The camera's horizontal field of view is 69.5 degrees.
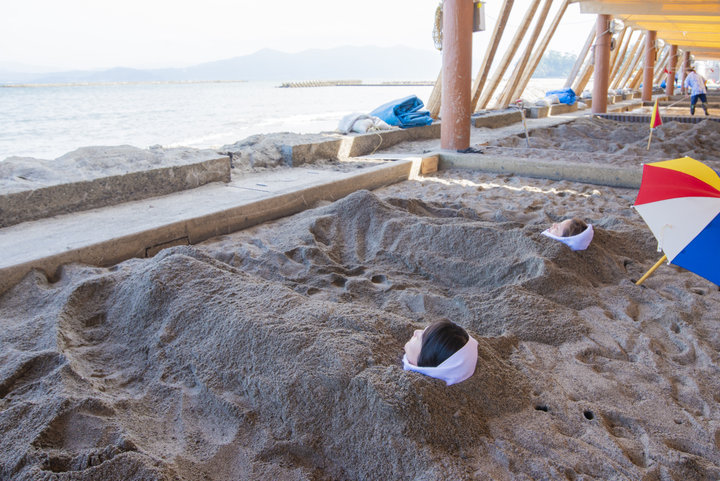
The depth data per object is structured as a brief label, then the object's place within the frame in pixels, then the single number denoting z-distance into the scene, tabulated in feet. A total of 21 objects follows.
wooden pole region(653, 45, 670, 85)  95.63
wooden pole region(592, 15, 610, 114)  39.17
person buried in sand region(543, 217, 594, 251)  10.18
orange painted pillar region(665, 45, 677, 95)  69.05
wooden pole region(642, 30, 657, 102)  56.70
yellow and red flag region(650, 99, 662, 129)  20.60
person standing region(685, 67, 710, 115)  41.50
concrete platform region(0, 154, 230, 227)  11.75
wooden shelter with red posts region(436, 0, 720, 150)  21.13
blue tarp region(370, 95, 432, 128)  26.66
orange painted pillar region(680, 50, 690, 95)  88.48
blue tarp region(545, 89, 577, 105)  47.50
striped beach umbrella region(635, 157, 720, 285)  6.93
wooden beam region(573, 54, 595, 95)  52.13
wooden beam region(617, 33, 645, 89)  72.43
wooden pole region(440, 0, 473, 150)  20.61
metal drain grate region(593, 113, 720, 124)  33.90
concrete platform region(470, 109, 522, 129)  32.55
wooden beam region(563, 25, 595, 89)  49.16
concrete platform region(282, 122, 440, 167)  19.08
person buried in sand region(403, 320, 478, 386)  5.70
